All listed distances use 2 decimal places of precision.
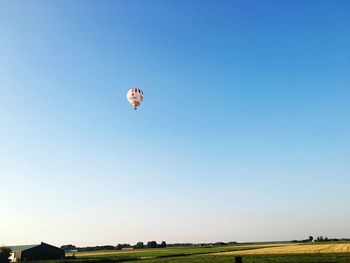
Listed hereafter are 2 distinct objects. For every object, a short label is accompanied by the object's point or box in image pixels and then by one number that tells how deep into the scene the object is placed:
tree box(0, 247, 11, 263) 73.44
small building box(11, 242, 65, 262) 86.88
